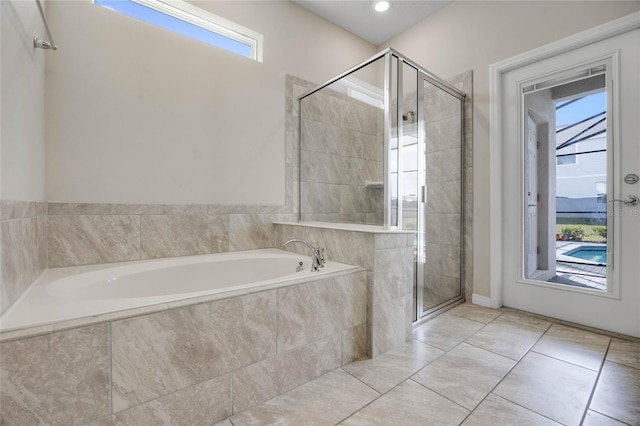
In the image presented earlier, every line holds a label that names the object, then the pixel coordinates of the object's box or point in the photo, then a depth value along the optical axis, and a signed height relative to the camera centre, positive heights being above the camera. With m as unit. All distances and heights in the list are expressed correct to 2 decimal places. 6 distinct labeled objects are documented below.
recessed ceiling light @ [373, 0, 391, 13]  2.61 +1.92
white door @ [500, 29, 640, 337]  1.87 +0.12
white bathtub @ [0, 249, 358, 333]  1.00 -0.36
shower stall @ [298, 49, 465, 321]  2.02 +0.43
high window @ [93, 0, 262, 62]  2.03 +1.50
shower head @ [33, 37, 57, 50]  1.42 +0.85
